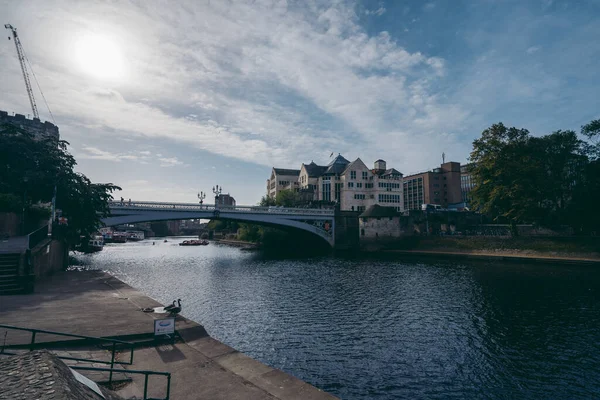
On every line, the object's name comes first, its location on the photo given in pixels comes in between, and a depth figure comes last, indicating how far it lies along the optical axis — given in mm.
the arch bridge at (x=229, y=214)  50281
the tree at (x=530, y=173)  48844
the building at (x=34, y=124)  105062
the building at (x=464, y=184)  142625
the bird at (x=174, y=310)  14888
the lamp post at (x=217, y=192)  62612
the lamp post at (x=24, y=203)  31669
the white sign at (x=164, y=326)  12034
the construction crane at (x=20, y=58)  111162
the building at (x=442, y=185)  133750
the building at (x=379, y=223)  68812
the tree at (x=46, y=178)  31609
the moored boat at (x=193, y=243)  107250
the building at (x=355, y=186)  95750
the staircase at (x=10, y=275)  18719
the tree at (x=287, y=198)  88250
